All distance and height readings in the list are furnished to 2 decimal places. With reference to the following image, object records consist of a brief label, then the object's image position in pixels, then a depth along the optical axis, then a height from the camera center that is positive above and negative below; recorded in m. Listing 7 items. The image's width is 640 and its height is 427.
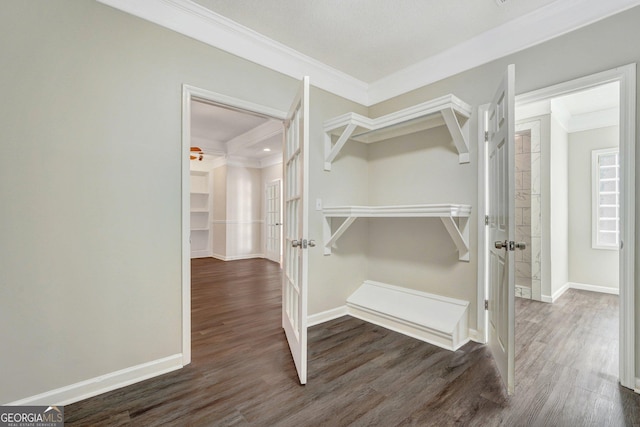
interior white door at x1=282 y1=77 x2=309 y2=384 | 1.87 -0.10
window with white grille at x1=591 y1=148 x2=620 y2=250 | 3.95 +0.26
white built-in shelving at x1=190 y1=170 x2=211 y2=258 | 7.73 -0.01
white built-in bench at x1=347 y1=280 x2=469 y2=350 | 2.35 -0.89
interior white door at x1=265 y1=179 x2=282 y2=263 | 7.01 -0.20
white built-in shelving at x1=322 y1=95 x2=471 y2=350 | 2.35 -0.06
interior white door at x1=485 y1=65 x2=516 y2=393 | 1.63 -0.08
